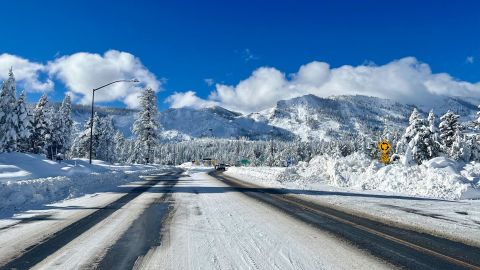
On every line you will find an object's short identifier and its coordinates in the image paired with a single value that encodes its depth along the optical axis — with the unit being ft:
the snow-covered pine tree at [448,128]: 173.38
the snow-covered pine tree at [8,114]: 182.19
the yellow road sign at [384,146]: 89.66
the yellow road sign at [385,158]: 98.57
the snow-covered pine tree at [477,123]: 152.46
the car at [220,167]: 316.60
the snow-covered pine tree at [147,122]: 244.22
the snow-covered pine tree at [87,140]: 273.21
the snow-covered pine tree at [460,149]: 158.20
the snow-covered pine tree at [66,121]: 251.19
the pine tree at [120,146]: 427.90
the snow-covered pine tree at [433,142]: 155.02
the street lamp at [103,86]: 110.83
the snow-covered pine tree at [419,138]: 155.22
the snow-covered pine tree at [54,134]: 238.27
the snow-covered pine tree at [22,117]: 188.45
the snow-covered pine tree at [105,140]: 289.25
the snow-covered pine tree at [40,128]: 233.55
